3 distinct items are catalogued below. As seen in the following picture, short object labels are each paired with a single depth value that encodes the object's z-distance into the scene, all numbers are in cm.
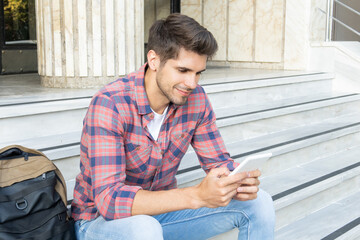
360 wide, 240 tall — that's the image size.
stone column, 388
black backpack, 167
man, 169
